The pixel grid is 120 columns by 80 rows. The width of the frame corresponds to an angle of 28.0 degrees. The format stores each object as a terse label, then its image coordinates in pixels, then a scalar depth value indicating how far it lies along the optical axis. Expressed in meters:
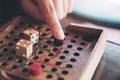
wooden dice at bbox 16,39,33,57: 0.51
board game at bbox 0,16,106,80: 0.49
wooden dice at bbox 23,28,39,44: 0.55
